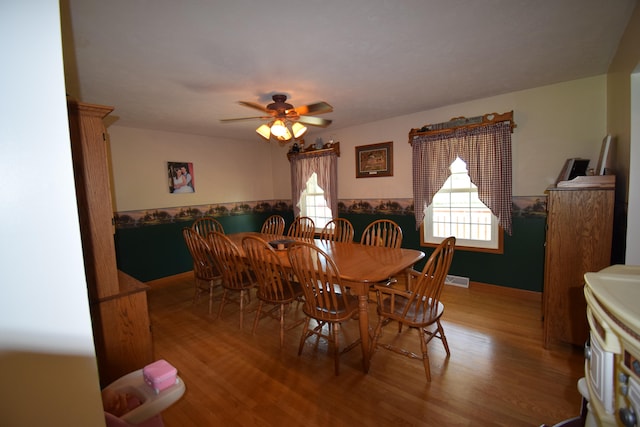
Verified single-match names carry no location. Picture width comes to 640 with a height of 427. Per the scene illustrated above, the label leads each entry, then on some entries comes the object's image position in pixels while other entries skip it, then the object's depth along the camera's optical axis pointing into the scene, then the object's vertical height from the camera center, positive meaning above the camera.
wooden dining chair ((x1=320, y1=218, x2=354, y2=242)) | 3.20 -0.49
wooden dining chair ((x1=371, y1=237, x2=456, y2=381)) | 1.70 -0.76
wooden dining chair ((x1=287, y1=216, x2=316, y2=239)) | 3.59 -0.49
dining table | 1.78 -0.55
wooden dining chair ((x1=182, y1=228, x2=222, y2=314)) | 2.80 -0.67
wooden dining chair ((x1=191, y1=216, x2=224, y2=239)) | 4.28 -0.45
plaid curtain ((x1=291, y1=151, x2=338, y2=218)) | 4.52 +0.36
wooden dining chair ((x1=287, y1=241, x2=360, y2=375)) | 1.82 -0.71
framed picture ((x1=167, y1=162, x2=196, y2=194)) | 4.15 +0.36
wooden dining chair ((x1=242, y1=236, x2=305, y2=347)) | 2.16 -0.67
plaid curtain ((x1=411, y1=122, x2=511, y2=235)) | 3.00 +0.33
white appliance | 0.61 -0.41
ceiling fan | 2.25 +0.70
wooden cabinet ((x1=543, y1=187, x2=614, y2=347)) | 1.86 -0.48
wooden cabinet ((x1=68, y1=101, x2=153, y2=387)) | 1.35 -0.34
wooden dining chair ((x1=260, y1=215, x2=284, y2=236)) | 3.75 -0.47
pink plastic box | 0.85 -0.56
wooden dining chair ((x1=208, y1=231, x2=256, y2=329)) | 2.45 -0.64
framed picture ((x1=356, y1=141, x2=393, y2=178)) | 3.92 +0.49
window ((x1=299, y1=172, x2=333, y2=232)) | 4.87 -0.18
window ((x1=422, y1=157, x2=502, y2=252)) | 3.27 -0.36
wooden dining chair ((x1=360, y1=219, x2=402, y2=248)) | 2.68 -0.49
